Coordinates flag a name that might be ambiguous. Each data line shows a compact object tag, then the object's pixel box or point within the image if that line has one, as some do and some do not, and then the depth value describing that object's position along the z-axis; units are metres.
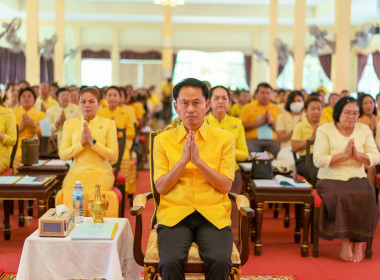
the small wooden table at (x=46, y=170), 4.98
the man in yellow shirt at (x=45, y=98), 8.69
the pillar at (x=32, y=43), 12.17
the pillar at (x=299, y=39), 13.44
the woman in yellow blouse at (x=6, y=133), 5.12
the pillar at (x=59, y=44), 14.20
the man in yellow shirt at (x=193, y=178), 2.95
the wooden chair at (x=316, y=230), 4.45
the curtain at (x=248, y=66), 21.83
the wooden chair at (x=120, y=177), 4.86
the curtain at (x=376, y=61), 18.59
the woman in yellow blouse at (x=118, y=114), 6.82
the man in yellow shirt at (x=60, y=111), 6.72
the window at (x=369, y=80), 19.72
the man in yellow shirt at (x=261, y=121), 5.77
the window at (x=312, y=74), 22.11
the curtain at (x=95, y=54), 21.34
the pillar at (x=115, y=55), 21.28
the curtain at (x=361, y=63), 20.00
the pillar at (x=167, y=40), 16.84
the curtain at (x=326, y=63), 21.20
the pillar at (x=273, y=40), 15.70
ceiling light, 14.64
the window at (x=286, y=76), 22.47
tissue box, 2.98
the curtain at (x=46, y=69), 21.27
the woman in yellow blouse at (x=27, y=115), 6.19
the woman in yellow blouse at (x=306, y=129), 5.45
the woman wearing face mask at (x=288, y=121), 6.20
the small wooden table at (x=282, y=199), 4.42
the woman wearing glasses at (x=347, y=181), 4.39
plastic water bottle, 3.41
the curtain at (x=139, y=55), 21.45
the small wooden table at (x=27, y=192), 4.12
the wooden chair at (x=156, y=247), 2.90
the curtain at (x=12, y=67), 20.81
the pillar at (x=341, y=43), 11.55
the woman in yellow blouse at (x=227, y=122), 4.79
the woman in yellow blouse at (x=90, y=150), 4.36
